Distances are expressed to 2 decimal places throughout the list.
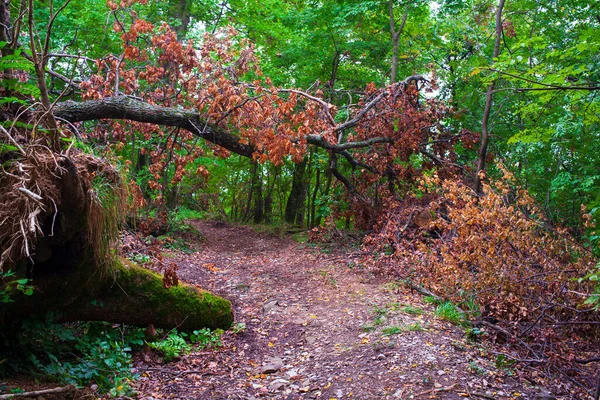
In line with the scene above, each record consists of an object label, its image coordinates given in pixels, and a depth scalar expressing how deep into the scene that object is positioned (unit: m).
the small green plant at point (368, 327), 5.20
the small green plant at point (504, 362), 4.40
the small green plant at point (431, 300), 6.01
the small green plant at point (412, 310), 5.56
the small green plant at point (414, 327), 4.95
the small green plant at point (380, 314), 5.31
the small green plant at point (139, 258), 6.44
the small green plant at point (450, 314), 5.36
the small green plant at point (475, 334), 5.00
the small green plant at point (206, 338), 5.12
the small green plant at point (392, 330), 4.95
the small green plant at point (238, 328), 5.53
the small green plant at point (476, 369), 4.13
